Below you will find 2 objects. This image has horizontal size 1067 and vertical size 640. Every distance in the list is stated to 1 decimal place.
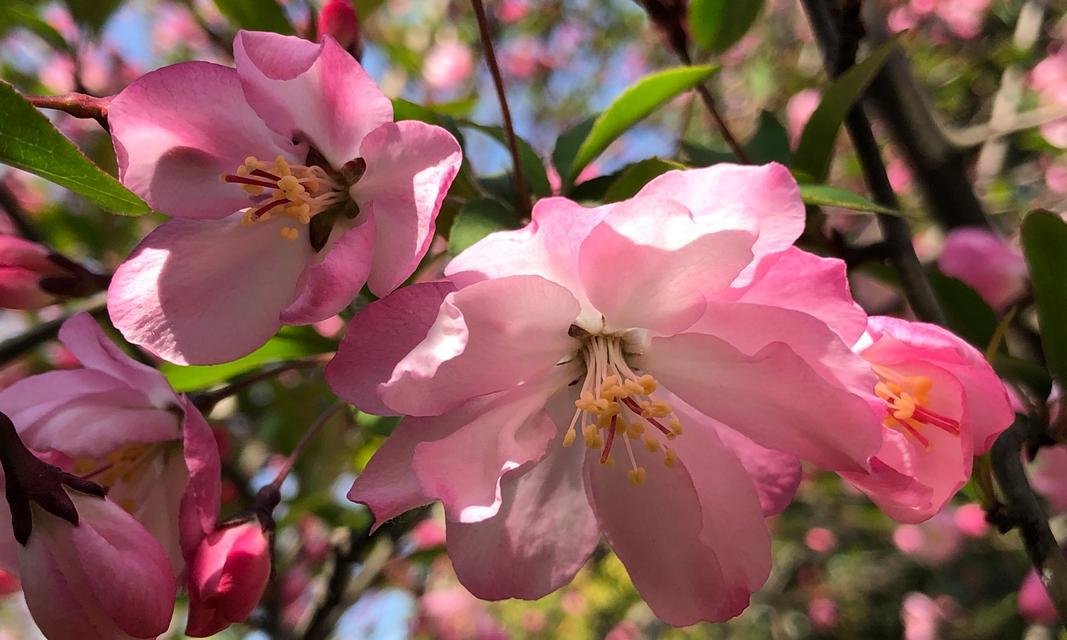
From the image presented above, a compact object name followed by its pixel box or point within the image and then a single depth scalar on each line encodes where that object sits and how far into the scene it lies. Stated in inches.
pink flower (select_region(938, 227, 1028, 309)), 5.0
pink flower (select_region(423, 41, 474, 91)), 18.2
